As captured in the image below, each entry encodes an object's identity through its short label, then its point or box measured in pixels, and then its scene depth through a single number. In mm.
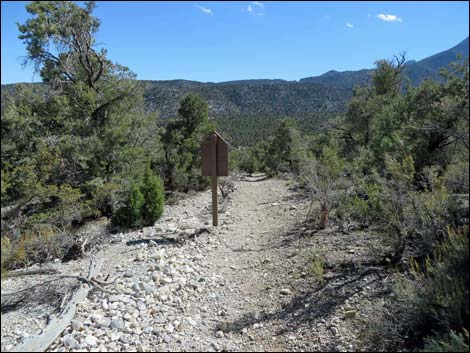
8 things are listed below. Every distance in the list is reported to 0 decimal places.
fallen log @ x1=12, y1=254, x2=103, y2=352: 3424
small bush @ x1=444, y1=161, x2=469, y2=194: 4234
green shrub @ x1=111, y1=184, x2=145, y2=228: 10789
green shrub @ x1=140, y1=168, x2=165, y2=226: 10992
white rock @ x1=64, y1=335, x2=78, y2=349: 3690
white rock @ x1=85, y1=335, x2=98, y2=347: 3777
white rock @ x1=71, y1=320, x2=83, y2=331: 4003
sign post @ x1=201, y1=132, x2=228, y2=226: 8742
